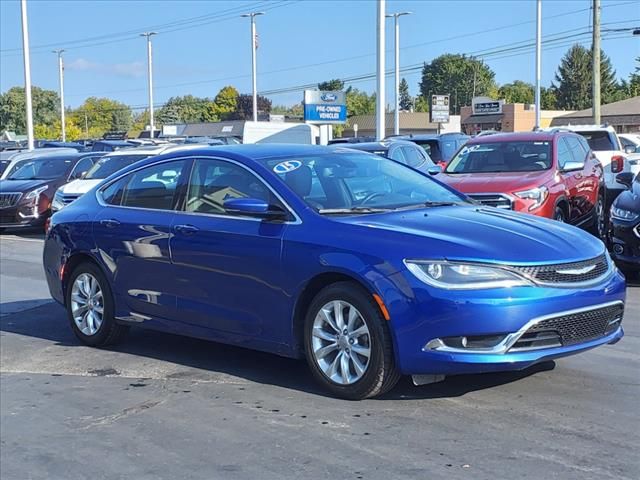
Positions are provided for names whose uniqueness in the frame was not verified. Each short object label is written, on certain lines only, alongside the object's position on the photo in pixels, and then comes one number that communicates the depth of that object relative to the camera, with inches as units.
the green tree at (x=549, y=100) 4232.3
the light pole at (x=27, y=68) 1192.8
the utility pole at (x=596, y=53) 1126.4
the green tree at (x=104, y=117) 5167.8
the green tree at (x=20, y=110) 4274.1
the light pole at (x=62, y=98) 2589.6
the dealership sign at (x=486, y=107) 2861.7
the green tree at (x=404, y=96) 6639.3
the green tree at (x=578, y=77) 4003.4
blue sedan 185.2
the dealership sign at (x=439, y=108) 1935.4
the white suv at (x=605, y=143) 673.6
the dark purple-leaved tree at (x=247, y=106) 4527.6
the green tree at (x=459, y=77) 5226.4
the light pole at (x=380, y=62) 879.1
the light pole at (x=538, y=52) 1486.2
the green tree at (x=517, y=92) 5004.9
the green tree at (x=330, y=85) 4867.1
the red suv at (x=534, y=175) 403.5
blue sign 1957.4
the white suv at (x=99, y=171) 631.8
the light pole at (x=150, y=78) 2278.5
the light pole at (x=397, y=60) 1873.3
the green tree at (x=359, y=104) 5428.2
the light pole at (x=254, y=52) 2026.3
